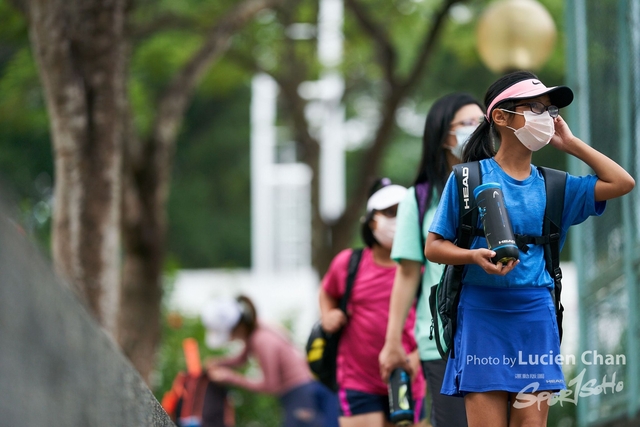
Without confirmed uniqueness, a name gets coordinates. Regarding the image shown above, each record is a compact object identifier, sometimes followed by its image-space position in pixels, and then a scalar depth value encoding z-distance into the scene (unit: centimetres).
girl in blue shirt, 650
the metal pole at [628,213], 1218
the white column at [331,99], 2650
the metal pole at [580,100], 1587
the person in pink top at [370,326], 986
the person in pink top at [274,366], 1527
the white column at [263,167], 4409
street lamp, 1714
